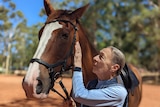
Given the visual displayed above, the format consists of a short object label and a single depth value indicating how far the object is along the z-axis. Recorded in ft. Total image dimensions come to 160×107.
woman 5.84
